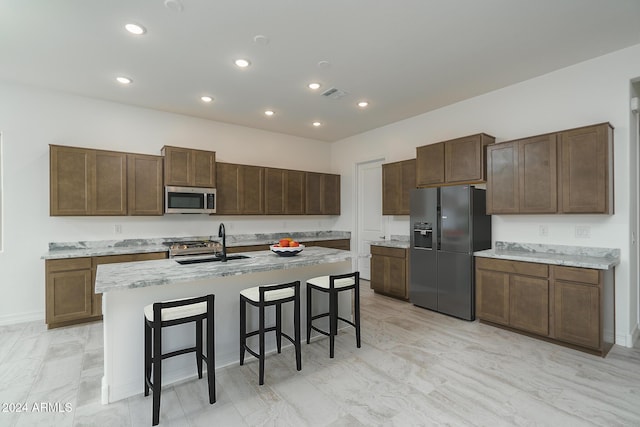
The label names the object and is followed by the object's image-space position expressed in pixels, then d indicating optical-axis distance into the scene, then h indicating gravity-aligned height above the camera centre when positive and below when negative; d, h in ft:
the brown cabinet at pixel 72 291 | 11.81 -3.04
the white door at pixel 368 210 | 19.45 +0.19
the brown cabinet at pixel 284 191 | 18.24 +1.37
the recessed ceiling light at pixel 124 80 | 11.84 +5.34
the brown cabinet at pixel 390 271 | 15.35 -3.08
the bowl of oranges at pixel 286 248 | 9.93 -1.14
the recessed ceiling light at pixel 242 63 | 10.54 +5.33
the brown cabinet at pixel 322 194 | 20.15 +1.34
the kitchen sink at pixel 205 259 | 9.09 -1.43
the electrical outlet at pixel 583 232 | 10.82 -0.73
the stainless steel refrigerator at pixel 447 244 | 12.50 -1.39
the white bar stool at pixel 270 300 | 8.19 -2.41
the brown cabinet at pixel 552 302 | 9.39 -3.07
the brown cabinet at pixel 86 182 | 12.48 +1.43
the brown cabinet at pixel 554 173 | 9.86 +1.39
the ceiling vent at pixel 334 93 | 13.08 +5.30
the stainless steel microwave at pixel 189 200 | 14.64 +0.71
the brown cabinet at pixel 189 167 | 14.71 +2.36
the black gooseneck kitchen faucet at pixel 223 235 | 9.28 -0.67
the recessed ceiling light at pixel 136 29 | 8.51 +5.30
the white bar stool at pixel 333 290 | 9.45 -2.48
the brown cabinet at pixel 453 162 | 12.71 +2.30
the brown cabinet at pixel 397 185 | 16.10 +1.52
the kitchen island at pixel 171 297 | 7.26 -2.33
